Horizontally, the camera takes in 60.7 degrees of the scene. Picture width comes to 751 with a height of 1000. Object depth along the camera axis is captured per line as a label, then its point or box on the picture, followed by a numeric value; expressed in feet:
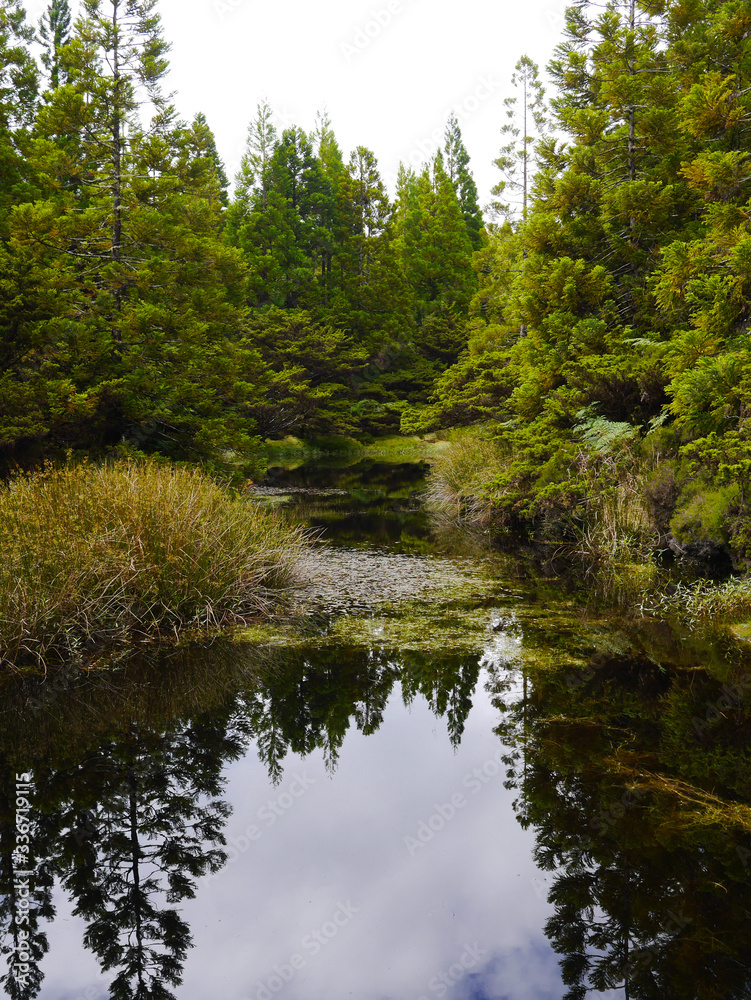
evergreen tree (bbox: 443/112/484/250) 152.15
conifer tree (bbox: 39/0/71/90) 80.27
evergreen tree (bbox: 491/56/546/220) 77.56
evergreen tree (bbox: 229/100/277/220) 112.82
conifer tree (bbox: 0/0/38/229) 43.34
